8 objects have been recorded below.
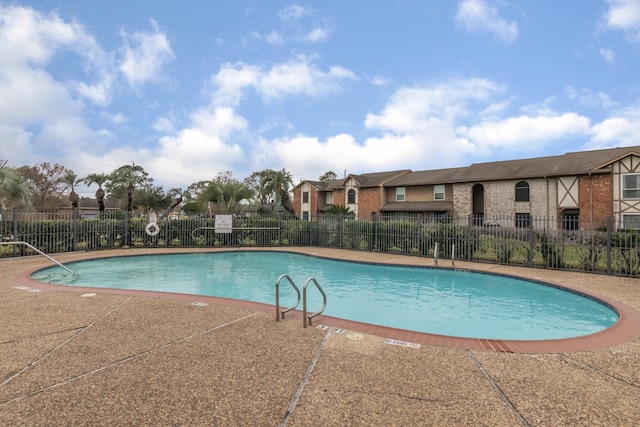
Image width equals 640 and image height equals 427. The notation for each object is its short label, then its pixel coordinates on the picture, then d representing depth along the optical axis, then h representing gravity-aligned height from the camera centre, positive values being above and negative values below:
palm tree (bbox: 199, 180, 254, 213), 24.53 +1.80
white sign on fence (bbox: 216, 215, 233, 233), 19.66 -0.22
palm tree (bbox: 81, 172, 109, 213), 29.21 +3.40
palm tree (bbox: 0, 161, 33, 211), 15.34 +1.48
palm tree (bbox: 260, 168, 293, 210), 34.53 +3.88
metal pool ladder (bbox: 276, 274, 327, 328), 5.62 -1.64
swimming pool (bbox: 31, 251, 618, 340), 7.63 -2.17
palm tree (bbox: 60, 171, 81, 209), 29.59 +3.35
